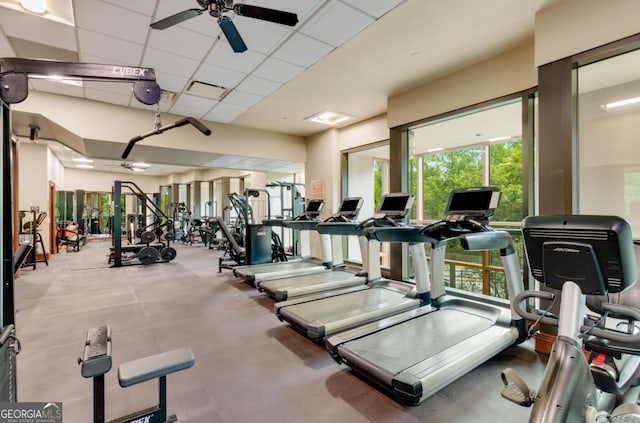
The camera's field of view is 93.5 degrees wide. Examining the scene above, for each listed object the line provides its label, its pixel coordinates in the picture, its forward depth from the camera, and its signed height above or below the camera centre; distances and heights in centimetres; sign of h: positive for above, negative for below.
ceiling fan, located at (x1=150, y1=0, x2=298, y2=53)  248 +165
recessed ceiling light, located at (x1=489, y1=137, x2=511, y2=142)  643 +152
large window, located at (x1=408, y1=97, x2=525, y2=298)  511 +89
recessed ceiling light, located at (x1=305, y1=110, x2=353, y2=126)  647 +206
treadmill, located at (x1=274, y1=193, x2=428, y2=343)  329 -123
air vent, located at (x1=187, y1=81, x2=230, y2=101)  497 +208
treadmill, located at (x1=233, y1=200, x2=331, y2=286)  552 -117
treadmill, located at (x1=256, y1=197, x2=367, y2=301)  443 -120
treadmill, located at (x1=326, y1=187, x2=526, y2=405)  225 -121
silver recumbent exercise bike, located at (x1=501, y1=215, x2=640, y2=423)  131 -43
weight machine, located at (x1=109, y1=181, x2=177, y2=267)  736 -96
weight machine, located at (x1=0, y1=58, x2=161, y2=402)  164 +24
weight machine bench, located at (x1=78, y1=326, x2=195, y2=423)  141 -79
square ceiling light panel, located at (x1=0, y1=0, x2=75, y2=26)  297 +206
